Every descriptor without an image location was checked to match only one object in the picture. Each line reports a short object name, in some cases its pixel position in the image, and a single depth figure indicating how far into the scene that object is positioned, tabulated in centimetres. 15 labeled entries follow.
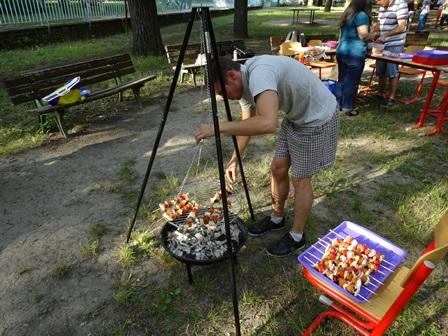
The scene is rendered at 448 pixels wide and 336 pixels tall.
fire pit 222
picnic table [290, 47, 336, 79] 592
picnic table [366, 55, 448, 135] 426
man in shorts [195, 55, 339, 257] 168
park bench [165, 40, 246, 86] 661
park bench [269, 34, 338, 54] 713
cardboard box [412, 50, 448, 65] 427
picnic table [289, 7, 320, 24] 1634
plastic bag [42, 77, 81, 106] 424
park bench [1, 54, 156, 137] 432
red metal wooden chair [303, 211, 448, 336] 114
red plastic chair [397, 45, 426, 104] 558
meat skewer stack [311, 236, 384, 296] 160
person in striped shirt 491
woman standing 447
